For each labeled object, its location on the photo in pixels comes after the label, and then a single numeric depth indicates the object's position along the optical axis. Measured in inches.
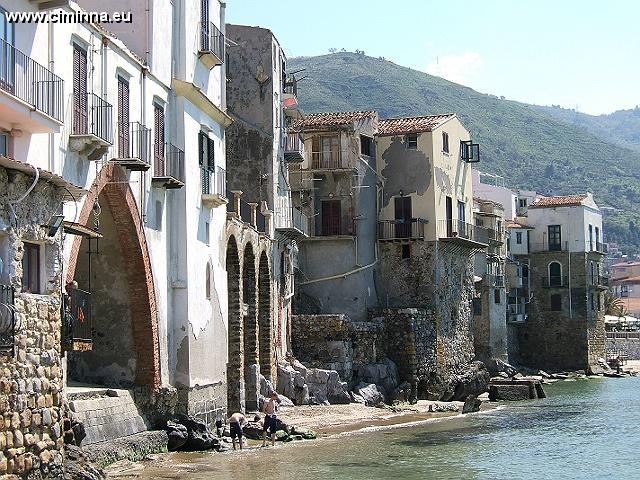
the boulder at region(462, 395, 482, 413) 2050.9
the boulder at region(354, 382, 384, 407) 2050.9
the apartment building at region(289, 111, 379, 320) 2331.4
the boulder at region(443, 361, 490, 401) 2406.5
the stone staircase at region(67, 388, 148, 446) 1026.7
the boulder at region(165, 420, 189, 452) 1211.2
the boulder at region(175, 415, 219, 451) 1232.2
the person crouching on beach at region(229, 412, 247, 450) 1295.2
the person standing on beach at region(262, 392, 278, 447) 1355.7
